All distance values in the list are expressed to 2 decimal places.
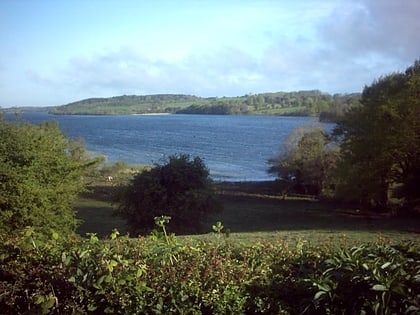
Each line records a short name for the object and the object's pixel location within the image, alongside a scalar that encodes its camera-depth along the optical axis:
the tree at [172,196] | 21.55
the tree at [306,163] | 45.62
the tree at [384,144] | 28.92
